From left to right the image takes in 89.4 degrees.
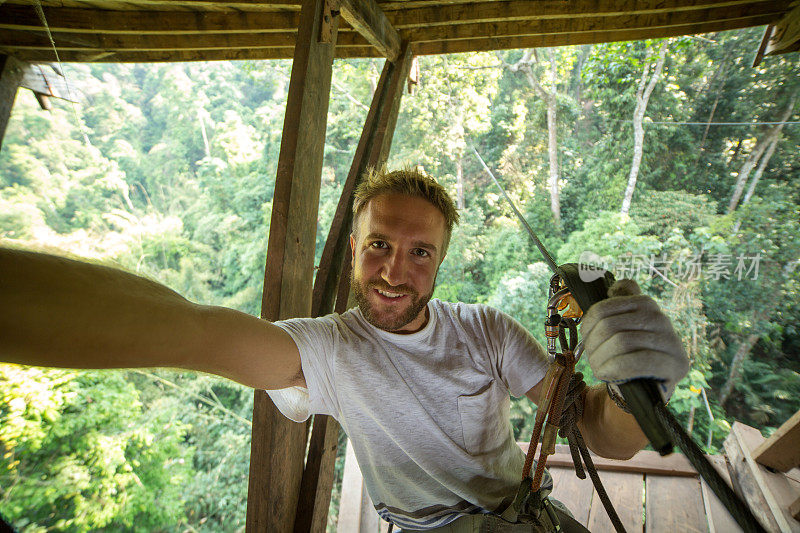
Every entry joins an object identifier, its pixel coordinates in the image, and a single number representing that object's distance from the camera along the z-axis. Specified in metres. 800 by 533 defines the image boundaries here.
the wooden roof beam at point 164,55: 2.48
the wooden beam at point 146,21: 2.08
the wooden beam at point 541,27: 2.29
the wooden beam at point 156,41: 2.38
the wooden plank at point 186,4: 1.85
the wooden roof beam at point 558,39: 2.41
